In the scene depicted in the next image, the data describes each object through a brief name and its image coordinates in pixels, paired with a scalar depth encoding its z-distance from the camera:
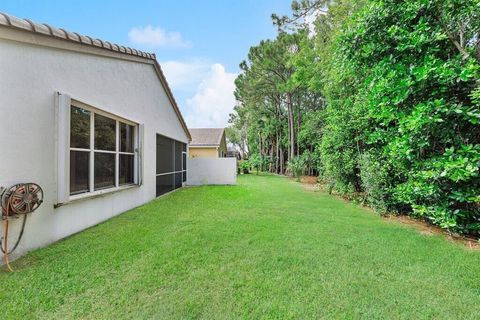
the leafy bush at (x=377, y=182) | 6.74
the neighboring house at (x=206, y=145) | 21.30
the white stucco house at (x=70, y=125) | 3.18
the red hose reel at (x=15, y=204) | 2.97
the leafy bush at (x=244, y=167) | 23.94
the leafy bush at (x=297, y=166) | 18.64
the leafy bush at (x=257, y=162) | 25.98
